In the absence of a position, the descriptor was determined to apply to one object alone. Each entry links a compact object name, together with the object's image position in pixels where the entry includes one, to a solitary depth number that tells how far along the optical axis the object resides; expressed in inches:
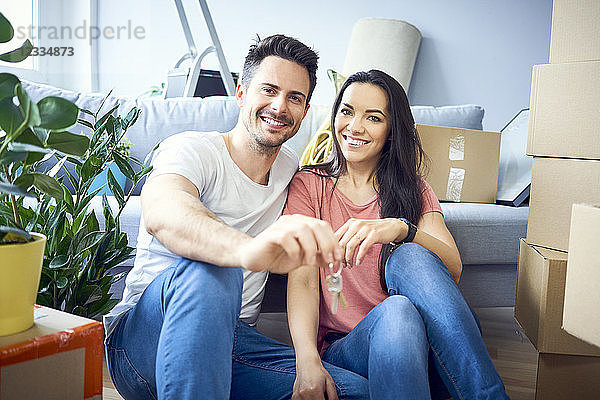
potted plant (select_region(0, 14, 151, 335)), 28.1
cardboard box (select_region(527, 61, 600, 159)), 51.3
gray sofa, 71.6
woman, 40.3
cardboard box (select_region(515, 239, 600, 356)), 52.3
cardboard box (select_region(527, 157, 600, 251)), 52.0
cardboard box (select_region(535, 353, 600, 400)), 54.0
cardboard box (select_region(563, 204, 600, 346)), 39.2
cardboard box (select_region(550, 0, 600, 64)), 51.4
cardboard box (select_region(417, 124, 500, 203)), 81.2
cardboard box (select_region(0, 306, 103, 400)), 28.4
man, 33.1
